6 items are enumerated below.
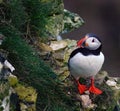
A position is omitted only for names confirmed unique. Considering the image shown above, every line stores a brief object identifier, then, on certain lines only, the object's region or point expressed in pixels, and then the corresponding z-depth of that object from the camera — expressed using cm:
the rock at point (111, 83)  1311
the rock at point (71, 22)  1469
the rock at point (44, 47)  1294
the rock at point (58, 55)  1293
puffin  1238
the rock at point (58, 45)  1306
